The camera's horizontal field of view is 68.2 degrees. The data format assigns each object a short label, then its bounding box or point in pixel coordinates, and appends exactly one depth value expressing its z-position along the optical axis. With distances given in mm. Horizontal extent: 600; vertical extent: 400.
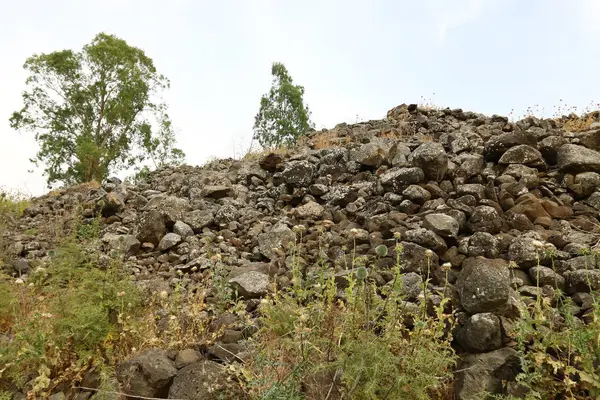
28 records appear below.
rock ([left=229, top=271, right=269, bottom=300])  4285
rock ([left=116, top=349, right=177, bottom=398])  3146
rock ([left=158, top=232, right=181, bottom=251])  5856
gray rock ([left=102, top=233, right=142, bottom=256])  5859
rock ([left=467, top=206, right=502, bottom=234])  4523
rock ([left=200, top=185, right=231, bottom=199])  7199
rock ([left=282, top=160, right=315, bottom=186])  6926
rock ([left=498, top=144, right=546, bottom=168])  5602
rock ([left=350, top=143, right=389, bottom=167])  6715
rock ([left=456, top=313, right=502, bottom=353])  3057
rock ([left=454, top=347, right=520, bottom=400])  2791
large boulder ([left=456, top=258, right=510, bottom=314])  3270
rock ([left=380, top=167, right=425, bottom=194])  5691
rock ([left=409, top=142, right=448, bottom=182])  5719
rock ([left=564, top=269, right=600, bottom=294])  3397
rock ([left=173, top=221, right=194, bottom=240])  6031
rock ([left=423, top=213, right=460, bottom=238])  4465
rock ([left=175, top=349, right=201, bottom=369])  3346
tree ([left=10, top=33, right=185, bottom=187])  17547
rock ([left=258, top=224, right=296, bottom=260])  5241
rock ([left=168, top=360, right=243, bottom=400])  3023
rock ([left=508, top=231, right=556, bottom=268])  3840
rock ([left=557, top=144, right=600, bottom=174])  5301
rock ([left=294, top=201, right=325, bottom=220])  5883
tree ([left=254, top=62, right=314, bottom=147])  17969
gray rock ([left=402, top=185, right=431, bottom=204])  5352
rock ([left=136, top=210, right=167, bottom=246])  6059
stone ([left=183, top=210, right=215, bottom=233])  6238
